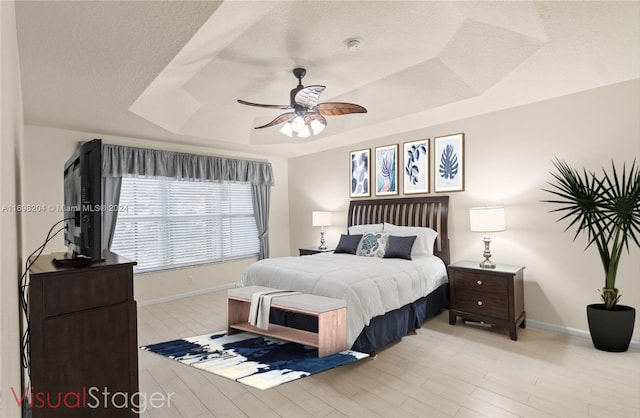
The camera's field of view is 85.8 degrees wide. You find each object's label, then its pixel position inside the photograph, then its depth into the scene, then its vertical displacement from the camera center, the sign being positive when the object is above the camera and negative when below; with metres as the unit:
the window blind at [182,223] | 4.86 -0.21
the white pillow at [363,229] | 4.92 -0.33
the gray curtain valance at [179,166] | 4.63 +0.68
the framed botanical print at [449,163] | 4.42 +0.55
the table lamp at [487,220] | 3.71 -0.17
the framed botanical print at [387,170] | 5.11 +0.54
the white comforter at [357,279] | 3.05 -0.73
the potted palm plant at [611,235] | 2.92 -0.30
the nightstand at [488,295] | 3.49 -0.96
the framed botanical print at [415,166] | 4.77 +0.55
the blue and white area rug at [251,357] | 2.72 -1.32
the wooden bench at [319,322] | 2.90 -0.99
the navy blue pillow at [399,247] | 4.12 -0.50
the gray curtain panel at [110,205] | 4.48 +0.08
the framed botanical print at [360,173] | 5.46 +0.54
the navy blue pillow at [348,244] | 4.67 -0.51
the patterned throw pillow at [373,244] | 4.39 -0.50
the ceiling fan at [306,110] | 2.94 +0.89
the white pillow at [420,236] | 4.36 -0.40
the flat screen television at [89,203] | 1.84 +0.05
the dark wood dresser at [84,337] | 1.62 -0.63
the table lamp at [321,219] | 5.80 -0.20
